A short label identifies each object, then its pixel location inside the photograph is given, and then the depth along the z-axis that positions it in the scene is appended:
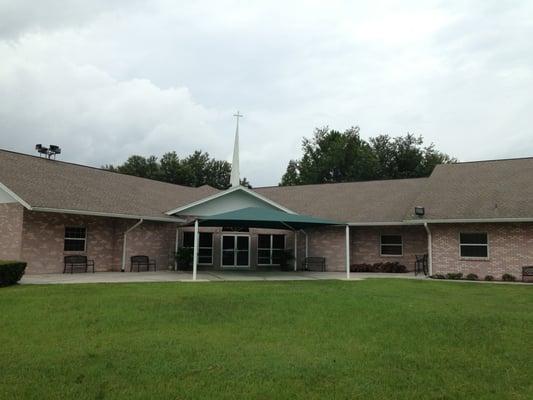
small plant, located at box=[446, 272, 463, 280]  20.67
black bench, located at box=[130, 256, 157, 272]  22.91
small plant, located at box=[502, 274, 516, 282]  19.92
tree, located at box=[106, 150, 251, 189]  54.00
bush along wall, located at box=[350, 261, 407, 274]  23.91
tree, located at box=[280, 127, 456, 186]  48.88
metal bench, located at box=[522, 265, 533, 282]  19.58
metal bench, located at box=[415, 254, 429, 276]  23.18
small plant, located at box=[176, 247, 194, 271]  24.22
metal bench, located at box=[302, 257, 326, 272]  25.95
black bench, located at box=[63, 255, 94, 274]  20.47
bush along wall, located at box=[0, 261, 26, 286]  15.06
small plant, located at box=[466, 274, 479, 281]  20.53
